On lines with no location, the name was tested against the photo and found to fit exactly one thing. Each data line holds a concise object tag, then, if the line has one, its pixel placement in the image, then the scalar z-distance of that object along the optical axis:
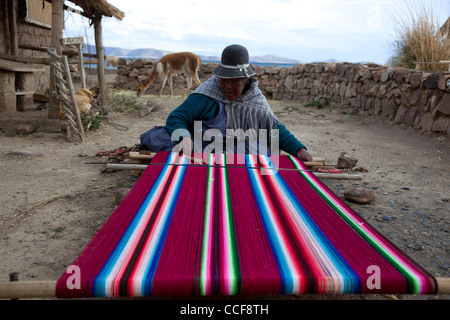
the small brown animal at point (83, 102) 4.85
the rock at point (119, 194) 2.40
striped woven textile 1.14
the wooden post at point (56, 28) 4.48
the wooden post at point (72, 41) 4.44
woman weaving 2.70
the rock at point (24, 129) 4.46
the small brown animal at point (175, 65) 9.07
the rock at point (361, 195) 2.61
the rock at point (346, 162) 3.39
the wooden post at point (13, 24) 6.11
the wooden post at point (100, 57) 6.41
